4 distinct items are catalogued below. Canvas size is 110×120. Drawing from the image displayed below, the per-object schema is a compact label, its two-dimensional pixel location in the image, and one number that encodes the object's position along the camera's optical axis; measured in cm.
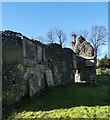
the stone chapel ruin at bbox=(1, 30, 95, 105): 432
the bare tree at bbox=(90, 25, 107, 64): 2347
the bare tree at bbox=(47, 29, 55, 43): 2393
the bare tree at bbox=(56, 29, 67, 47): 2433
